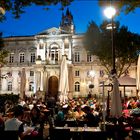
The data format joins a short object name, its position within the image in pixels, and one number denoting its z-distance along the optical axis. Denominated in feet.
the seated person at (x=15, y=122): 12.47
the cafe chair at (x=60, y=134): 17.50
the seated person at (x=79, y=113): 25.07
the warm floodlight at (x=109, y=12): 22.28
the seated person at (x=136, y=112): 21.53
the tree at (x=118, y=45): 65.02
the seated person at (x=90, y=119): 21.92
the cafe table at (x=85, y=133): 16.41
